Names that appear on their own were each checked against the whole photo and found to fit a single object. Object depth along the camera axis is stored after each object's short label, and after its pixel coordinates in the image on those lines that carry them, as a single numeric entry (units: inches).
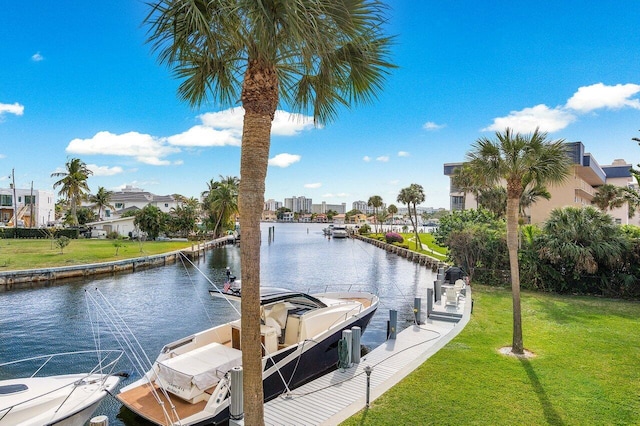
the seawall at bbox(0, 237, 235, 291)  982.4
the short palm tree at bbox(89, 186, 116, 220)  2940.0
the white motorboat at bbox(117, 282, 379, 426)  302.4
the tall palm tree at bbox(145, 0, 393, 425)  162.4
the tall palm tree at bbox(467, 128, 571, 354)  399.2
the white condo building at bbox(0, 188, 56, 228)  2701.8
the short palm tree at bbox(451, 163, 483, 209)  1877.8
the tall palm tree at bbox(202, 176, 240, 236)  2317.9
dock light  297.4
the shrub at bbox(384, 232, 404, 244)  2324.1
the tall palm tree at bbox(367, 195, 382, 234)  3988.7
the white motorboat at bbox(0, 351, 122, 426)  268.1
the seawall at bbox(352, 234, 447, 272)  1416.6
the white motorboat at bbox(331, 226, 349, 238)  3513.8
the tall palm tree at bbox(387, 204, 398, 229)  4235.0
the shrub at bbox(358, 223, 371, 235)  3735.2
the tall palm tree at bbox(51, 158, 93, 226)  2322.8
